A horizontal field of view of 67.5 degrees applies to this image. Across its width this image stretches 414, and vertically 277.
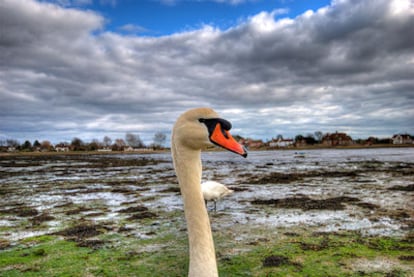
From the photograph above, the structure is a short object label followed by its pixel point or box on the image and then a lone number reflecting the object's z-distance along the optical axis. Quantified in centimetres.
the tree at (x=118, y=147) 16030
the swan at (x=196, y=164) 310
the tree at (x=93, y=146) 14838
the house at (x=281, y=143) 17288
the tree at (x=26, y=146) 14361
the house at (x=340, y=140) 15738
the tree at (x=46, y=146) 15690
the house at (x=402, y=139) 15675
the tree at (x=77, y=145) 14799
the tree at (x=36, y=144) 15458
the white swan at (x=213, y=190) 1139
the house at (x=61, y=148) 15350
